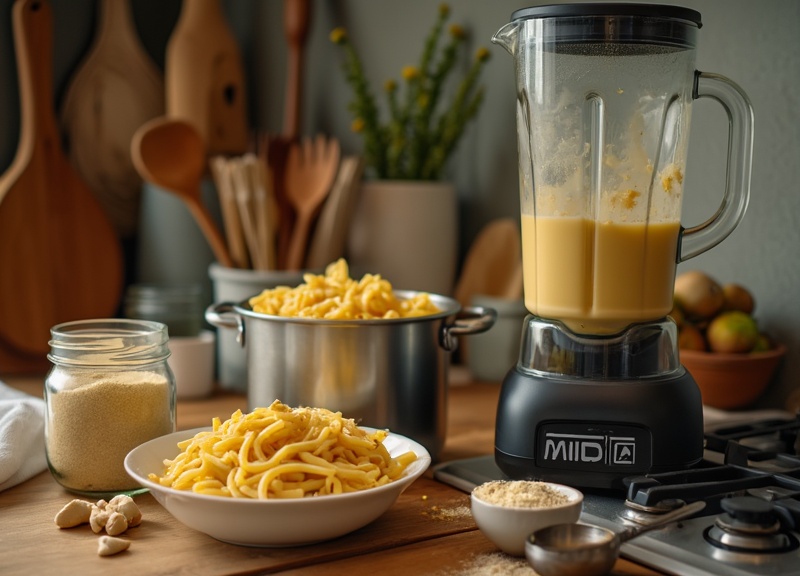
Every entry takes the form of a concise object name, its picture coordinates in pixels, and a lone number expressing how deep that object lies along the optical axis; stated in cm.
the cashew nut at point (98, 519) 85
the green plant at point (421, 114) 157
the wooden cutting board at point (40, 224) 162
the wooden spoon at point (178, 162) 153
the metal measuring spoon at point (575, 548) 71
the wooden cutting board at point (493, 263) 154
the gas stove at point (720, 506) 75
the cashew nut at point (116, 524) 84
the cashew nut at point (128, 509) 85
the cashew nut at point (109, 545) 79
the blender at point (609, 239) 88
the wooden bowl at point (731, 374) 117
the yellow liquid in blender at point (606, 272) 90
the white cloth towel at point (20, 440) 97
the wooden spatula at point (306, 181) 153
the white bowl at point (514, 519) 76
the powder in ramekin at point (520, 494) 78
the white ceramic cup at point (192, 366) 141
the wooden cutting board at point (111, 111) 181
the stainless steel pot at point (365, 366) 103
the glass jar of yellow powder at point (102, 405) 95
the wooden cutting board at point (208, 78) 180
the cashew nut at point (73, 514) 85
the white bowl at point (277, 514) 76
